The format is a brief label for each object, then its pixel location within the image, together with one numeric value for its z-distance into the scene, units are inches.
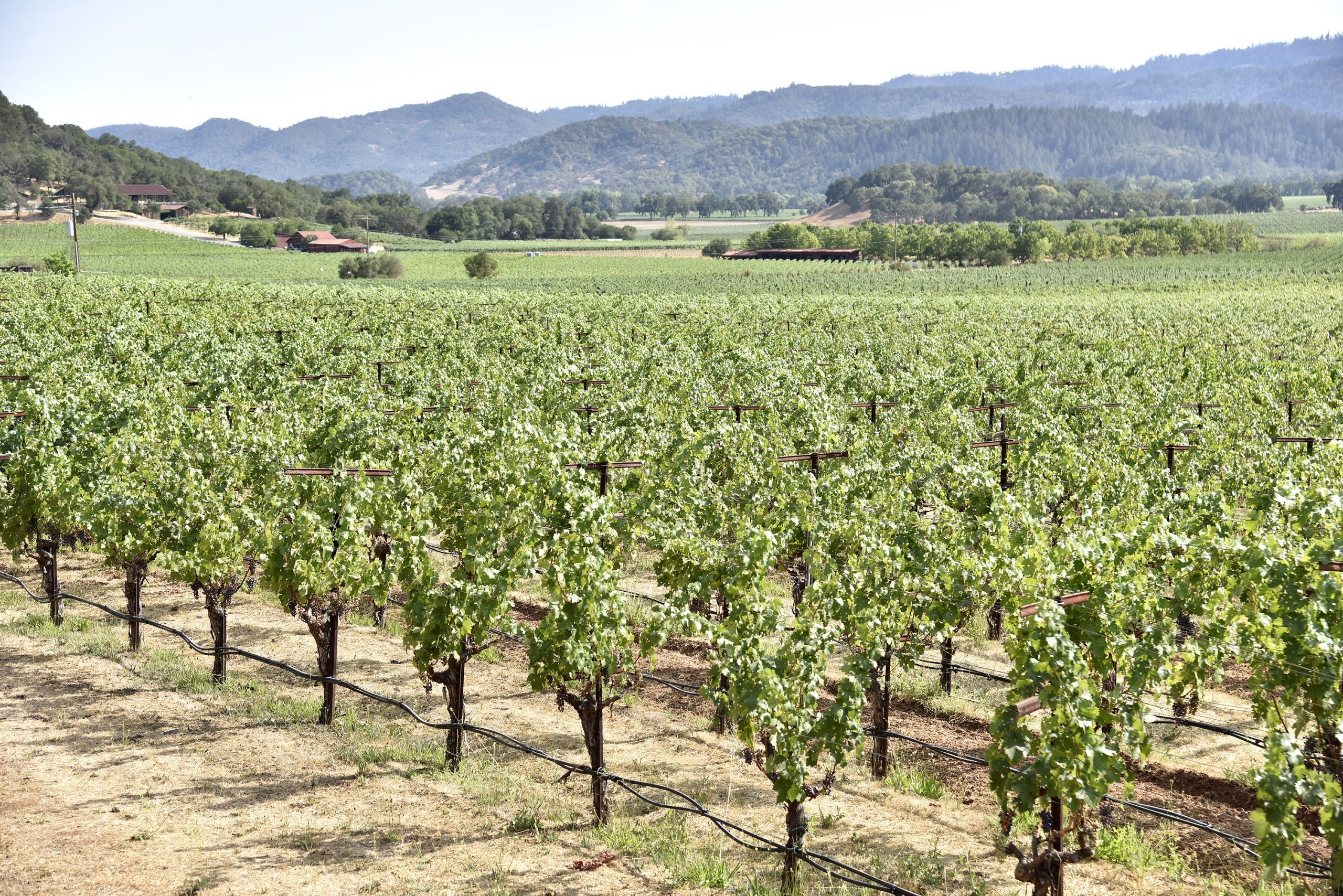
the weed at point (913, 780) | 385.7
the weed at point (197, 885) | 319.9
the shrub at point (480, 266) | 3804.1
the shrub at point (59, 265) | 2928.2
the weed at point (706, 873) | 326.6
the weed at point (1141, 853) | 331.3
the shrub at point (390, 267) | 3754.9
